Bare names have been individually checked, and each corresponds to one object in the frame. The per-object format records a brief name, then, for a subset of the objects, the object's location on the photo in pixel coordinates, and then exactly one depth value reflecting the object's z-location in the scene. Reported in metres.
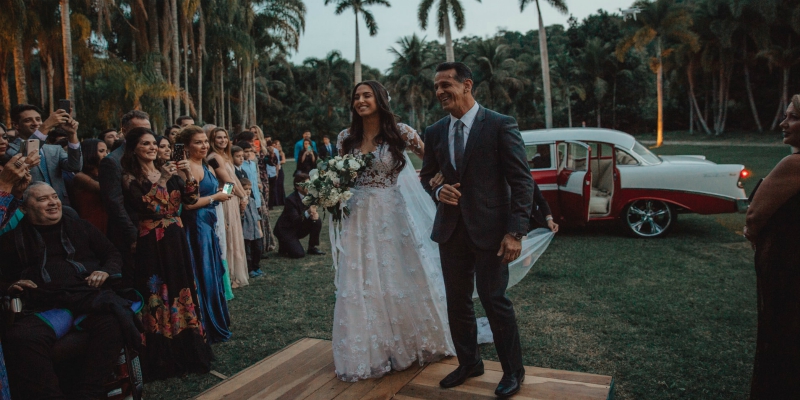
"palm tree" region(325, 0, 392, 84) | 35.84
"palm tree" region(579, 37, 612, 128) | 45.93
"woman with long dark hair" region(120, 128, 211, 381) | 4.23
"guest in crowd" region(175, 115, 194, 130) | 7.04
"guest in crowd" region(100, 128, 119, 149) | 6.15
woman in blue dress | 4.98
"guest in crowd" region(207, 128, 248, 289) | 6.34
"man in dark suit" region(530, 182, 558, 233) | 4.05
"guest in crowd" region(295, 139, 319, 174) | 14.45
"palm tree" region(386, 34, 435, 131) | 51.91
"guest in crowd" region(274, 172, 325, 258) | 8.73
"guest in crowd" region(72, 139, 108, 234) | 4.86
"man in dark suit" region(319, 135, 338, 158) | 16.02
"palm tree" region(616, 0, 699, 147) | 35.28
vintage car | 8.62
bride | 3.83
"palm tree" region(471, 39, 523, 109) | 47.19
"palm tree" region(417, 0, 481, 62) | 29.58
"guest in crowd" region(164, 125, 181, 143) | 7.07
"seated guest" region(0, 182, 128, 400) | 3.15
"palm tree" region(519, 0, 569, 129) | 28.42
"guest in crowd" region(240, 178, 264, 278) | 7.73
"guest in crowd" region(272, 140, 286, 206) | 14.80
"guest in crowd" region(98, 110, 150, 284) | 4.12
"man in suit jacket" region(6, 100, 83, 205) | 4.73
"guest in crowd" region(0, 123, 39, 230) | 3.12
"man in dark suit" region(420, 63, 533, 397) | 3.15
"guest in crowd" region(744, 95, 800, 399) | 2.59
